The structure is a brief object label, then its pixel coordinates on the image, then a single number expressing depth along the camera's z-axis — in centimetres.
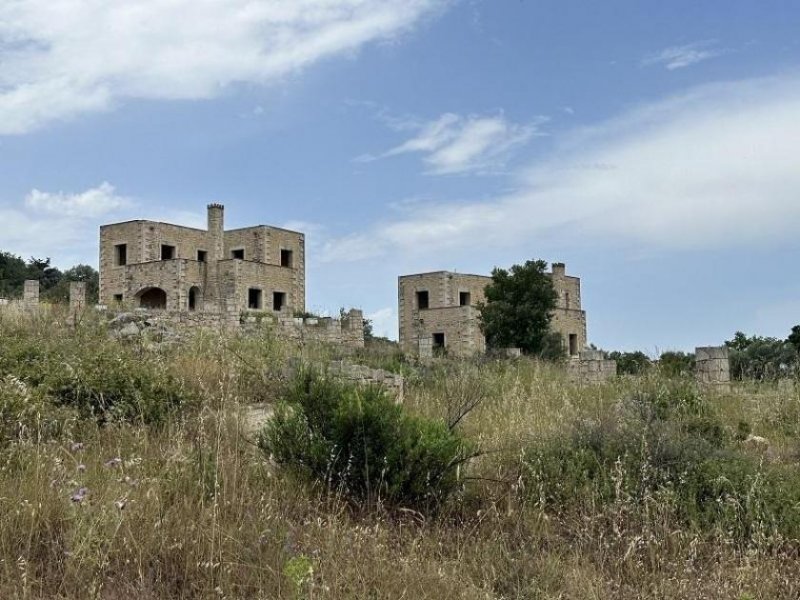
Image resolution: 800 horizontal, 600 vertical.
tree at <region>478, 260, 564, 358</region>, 3497
